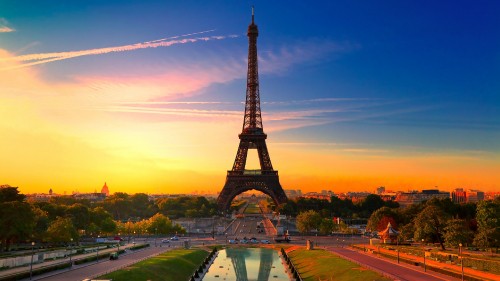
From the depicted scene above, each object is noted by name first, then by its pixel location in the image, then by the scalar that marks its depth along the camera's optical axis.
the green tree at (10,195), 79.19
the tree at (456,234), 67.25
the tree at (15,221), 69.75
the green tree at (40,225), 80.96
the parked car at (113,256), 68.56
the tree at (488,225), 65.62
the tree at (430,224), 77.12
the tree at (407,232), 84.56
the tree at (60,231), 80.06
